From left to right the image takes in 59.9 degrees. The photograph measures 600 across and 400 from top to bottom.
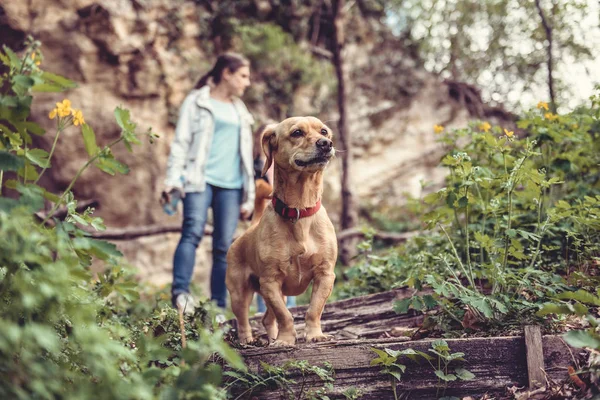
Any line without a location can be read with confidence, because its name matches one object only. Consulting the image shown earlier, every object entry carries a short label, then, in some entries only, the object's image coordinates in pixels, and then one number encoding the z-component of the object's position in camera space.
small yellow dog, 2.92
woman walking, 4.54
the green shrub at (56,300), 1.45
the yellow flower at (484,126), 3.67
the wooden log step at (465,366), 2.44
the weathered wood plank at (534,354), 2.40
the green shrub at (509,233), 2.79
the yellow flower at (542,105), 3.59
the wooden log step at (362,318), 3.55
